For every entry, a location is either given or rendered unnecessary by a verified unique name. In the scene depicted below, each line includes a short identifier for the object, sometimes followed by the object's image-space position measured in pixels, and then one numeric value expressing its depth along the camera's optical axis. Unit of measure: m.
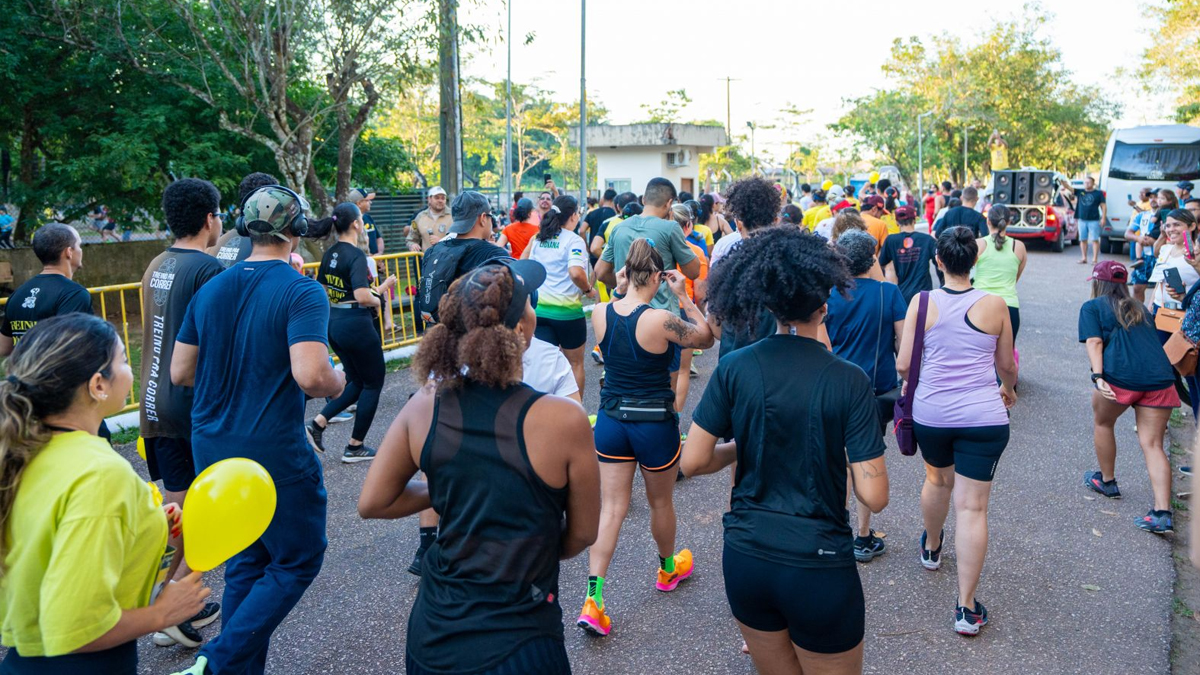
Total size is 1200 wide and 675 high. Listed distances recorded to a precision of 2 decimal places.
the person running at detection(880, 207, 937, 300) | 8.05
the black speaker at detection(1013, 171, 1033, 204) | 26.16
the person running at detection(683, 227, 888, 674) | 2.68
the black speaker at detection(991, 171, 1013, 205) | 26.48
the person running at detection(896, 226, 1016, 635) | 4.16
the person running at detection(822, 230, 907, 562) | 4.86
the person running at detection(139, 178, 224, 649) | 3.92
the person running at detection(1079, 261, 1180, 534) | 5.40
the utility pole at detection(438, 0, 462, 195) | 13.02
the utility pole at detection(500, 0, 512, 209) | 26.53
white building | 34.81
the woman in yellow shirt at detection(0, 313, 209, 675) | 2.03
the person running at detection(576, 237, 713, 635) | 4.25
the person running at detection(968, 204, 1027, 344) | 7.60
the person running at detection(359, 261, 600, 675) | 2.24
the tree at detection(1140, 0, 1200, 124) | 31.25
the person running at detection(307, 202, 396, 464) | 6.51
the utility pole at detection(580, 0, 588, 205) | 22.47
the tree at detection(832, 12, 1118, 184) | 47.97
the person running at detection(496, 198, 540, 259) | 8.40
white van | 23.56
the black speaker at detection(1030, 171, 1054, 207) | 25.94
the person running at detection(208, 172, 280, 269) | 4.68
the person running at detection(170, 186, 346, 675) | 3.30
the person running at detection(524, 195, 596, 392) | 6.81
